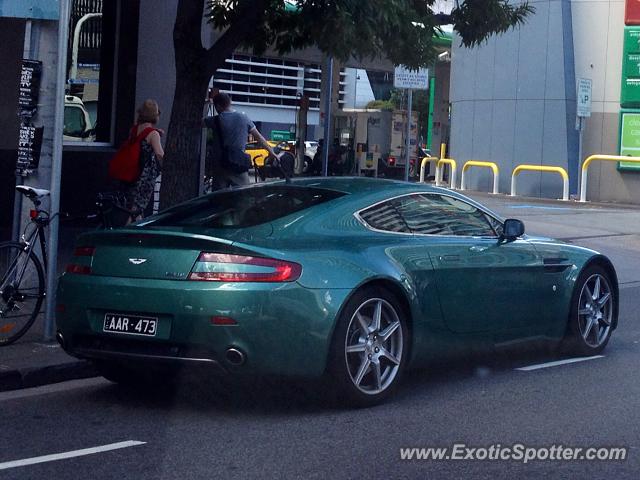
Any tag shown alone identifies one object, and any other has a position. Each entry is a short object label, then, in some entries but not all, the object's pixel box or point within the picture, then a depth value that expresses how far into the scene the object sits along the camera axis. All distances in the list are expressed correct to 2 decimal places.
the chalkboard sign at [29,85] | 8.66
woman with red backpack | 11.08
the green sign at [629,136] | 27.69
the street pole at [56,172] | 8.59
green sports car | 6.62
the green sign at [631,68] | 27.50
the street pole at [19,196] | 8.78
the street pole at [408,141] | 15.66
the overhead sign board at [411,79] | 16.45
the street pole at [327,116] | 16.73
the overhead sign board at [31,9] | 8.48
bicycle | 8.48
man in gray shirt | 13.16
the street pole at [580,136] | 27.22
